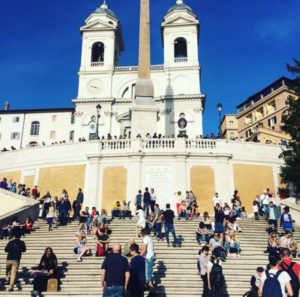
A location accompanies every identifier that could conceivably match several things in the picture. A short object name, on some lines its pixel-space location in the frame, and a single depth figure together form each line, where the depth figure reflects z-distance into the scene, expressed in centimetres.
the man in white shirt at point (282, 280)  752
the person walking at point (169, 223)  1510
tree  2362
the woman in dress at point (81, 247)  1413
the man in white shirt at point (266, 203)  2060
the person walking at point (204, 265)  1090
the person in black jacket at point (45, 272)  1147
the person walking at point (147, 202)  1972
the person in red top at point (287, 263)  814
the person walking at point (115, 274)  828
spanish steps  1195
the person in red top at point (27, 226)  1762
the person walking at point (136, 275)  916
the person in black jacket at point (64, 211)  1948
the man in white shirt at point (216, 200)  2060
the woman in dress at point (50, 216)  1864
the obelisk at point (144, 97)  3095
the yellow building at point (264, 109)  6300
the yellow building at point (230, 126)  7819
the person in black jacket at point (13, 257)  1168
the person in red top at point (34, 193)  2470
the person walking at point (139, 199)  2053
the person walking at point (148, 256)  1129
